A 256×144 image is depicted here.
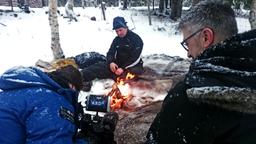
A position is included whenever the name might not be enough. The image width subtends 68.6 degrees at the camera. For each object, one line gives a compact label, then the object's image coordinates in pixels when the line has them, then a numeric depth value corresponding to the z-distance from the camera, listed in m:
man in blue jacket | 1.28
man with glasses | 0.81
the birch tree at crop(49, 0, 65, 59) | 5.56
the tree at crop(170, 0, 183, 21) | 11.12
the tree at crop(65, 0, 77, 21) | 9.39
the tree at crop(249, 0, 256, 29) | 5.64
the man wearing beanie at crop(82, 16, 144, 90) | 4.04
